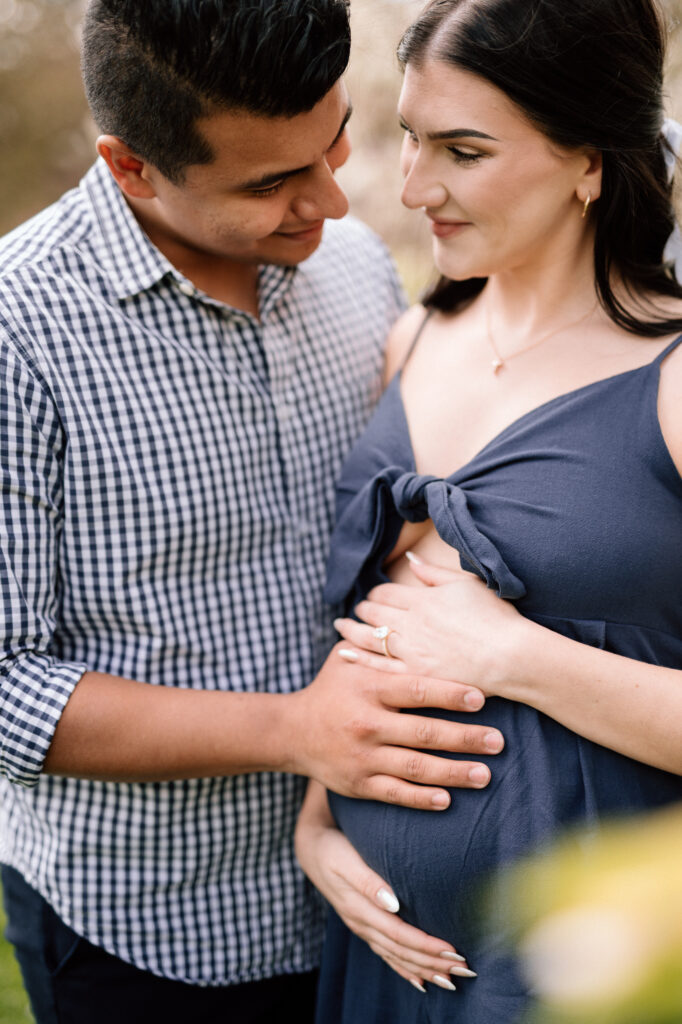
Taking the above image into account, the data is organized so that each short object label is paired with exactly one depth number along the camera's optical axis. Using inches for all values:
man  63.4
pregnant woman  60.6
